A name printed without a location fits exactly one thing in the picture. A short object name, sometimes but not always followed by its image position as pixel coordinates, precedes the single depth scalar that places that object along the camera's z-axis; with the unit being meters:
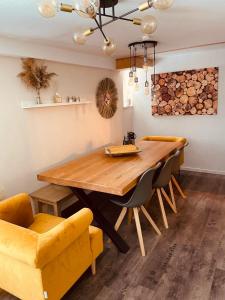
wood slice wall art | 4.22
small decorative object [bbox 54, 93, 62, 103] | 3.08
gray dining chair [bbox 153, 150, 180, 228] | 2.67
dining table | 2.14
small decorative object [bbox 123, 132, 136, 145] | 3.75
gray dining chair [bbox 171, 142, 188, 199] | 3.16
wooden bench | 2.54
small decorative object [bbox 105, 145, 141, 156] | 3.05
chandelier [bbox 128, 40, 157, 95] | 2.88
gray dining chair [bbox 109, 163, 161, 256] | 2.22
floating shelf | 2.70
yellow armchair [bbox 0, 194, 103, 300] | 1.45
